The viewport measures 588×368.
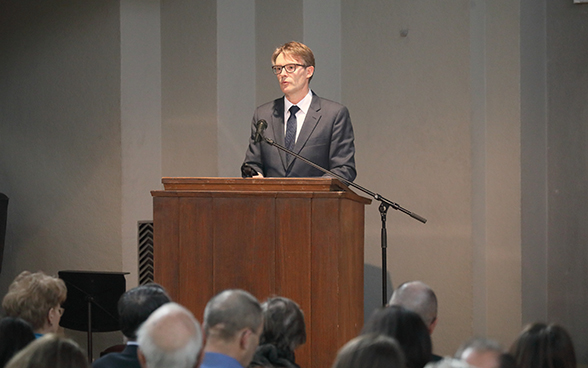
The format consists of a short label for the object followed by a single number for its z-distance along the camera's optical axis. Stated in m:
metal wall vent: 11.65
